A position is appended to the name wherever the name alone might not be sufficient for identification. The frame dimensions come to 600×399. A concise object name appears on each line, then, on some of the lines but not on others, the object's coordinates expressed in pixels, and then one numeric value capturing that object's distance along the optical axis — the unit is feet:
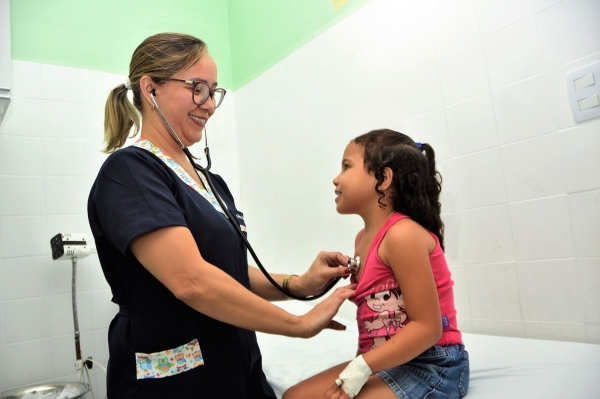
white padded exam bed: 3.66
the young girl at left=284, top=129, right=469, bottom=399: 3.50
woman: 2.97
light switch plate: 4.79
